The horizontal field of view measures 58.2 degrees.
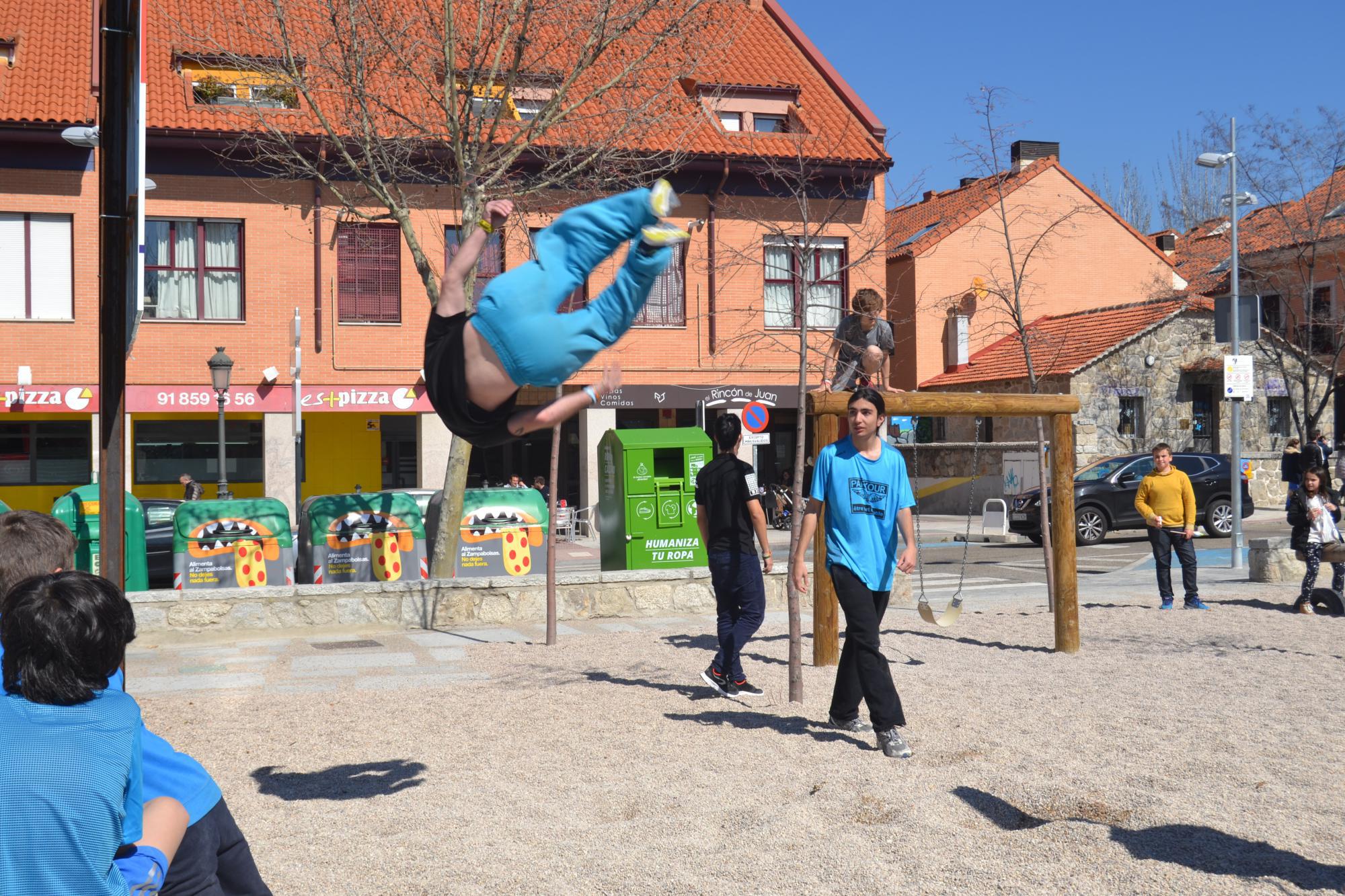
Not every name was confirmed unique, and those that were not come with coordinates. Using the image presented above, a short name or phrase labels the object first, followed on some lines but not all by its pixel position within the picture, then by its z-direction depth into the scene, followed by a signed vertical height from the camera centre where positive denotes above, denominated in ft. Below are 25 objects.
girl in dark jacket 40.57 -1.80
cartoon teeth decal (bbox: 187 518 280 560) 41.86 -2.03
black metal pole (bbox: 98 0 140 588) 17.57 +3.39
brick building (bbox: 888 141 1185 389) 116.26 +20.61
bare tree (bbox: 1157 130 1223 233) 148.72 +35.53
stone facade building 99.96 +6.95
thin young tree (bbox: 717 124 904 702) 87.35 +19.08
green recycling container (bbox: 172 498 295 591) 41.75 -2.33
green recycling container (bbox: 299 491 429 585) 44.27 -2.29
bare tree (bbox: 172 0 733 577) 40.65 +15.21
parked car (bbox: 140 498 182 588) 55.83 -2.73
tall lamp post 57.26 +7.22
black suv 76.28 -2.01
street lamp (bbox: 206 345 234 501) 66.95 +5.98
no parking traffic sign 65.00 +3.05
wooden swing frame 29.07 +0.31
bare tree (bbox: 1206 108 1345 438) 100.22 +18.19
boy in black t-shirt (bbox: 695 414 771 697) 27.04 -1.61
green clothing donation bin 45.80 -0.97
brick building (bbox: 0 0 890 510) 78.84 +12.91
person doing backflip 14.11 +1.86
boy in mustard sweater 42.09 -1.73
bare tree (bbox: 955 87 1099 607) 111.45 +21.73
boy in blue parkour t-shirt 21.65 -1.13
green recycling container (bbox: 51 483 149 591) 38.91 -1.56
